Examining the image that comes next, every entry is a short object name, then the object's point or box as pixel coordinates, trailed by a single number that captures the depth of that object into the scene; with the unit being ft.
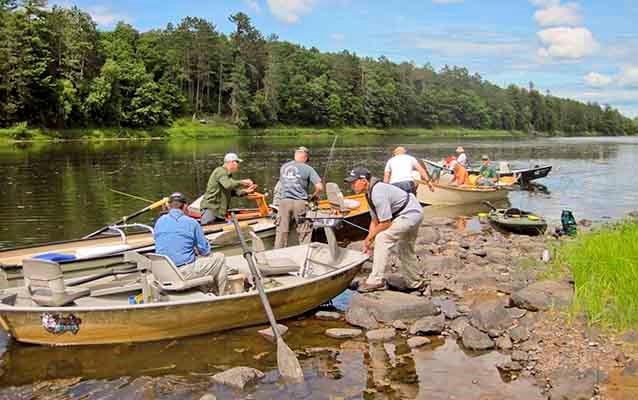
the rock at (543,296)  25.82
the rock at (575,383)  18.49
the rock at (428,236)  45.46
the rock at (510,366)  21.30
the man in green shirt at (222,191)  34.78
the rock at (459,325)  24.99
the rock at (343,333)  25.26
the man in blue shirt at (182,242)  24.94
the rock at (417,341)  23.93
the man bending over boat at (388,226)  27.43
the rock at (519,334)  23.53
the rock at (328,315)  27.84
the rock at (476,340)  23.34
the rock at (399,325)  25.67
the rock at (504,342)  23.22
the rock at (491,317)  24.81
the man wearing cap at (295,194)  35.04
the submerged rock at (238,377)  20.70
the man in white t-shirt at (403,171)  41.75
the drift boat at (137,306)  23.17
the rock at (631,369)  19.45
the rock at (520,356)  21.81
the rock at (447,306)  26.86
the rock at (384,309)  26.37
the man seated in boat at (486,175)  76.13
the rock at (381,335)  24.70
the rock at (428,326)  25.02
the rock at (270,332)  25.24
